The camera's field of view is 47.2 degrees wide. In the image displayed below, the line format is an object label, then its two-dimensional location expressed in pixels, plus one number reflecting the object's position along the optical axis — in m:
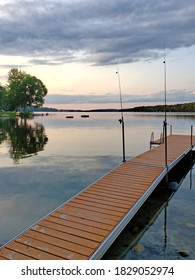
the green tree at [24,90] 102.44
